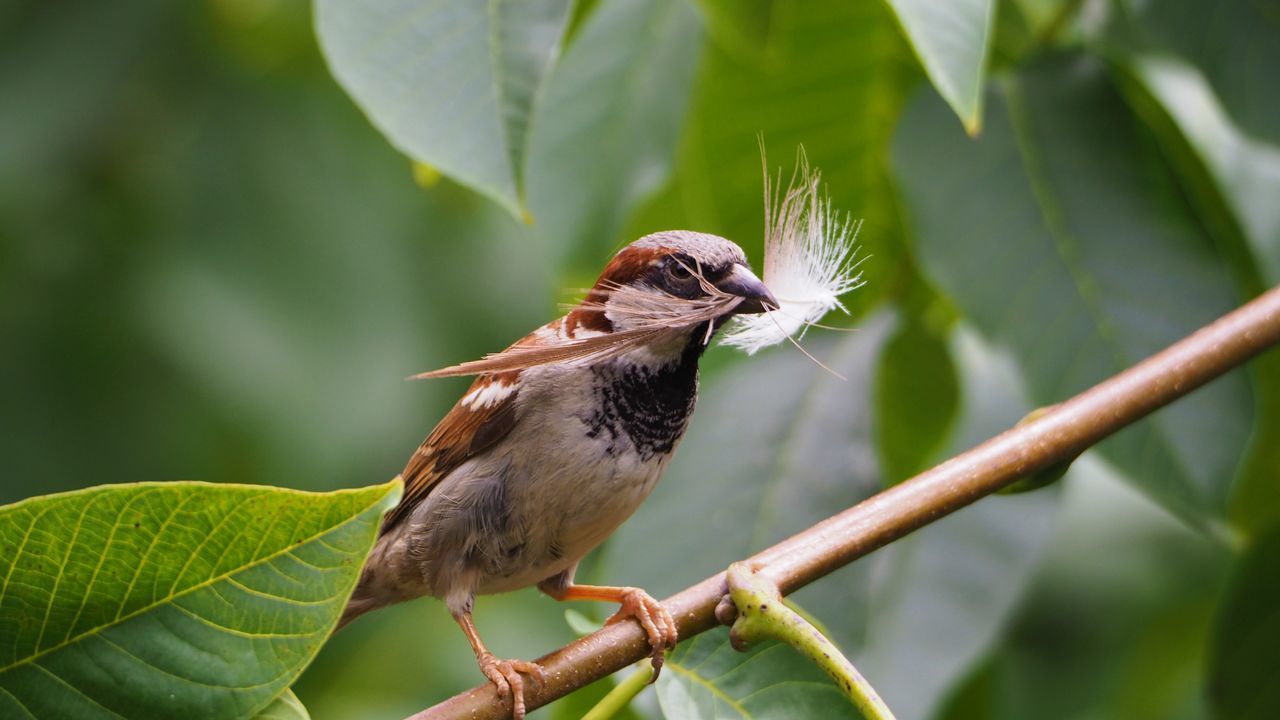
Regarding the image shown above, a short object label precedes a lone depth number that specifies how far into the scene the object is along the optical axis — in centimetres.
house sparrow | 276
